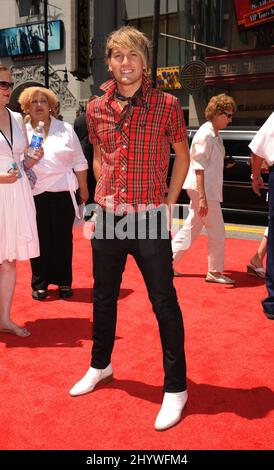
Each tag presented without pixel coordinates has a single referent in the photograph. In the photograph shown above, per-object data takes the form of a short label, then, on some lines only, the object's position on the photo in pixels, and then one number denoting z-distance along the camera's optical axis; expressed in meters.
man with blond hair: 2.55
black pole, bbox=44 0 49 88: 26.36
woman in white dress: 3.52
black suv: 9.68
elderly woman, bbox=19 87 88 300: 4.41
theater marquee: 18.56
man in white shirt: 4.07
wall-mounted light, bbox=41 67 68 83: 27.26
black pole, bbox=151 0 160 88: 15.48
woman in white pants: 4.99
